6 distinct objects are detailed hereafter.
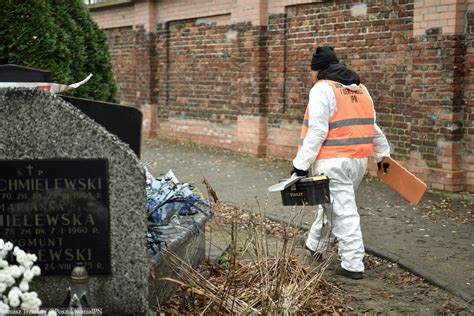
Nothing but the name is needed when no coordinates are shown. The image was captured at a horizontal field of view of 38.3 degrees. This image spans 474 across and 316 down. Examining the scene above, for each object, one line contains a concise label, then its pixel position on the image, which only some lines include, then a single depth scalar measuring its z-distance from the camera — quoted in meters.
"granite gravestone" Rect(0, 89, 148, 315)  3.65
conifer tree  6.19
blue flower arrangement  4.44
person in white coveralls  5.62
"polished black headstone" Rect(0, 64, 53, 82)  4.57
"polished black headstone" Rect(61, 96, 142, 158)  4.38
